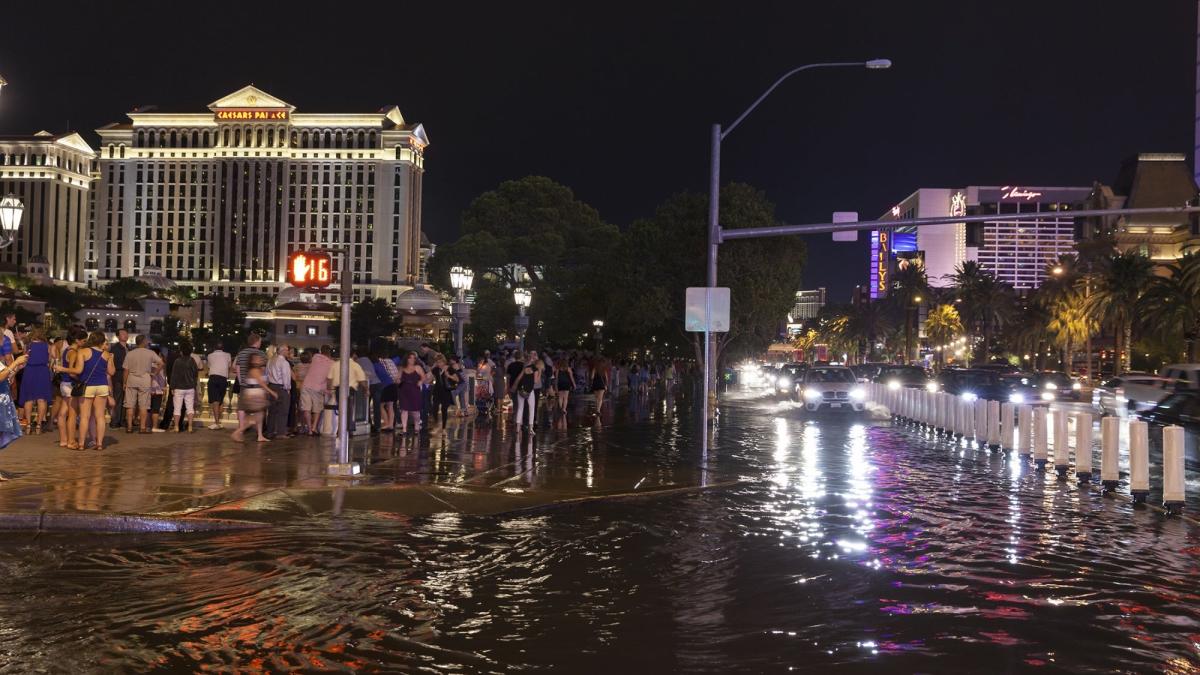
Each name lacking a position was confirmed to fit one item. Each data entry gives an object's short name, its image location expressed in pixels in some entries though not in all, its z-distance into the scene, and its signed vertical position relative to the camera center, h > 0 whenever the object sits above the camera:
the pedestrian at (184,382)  19.97 -0.63
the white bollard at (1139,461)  14.51 -1.25
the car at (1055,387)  43.84 -1.05
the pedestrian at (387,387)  22.72 -0.75
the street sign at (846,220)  26.89 +3.16
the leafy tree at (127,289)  122.25 +6.00
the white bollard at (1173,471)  13.73 -1.29
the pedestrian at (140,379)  19.47 -0.57
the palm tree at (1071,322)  74.06 +2.57
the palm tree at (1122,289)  65.44 +4.10
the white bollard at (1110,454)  15.31 -1.30
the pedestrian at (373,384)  22.11 -0.68
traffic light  15.62 +1.06
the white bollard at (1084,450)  17.06 -1.32
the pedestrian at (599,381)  35.28 -0.87
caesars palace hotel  183.00 +24.94
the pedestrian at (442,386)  25.27 -0.79
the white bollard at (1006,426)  22.12 -1.26
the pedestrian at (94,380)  16.22 -0.51
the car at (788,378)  46.97 -0.96
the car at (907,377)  42.09 -0.71
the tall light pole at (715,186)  22.67 +3.34
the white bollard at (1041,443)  19.19 -1.37
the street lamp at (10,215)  18.39 +2.04
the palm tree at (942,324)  111.04 +3.41
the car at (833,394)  35.94 -1.15
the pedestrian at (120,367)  20.27 -0.40
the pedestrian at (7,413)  13.05 -0.79
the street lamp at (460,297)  34.07 +1.72
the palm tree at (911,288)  94.81 +5.99
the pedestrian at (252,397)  18.52 -0.82
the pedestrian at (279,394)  20.27 -0.81
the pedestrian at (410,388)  21.72 -0.72
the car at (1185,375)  25.41 -0.29
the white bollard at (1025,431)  20.77 -1.28
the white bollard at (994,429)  22.80 -1.37
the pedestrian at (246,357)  18.55 -0.16
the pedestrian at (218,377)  20.91 -0.56
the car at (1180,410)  22.80 -0.96
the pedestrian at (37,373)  15.96 -0.42
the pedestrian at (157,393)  20.36 -0.85
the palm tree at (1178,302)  58.34 +3.16
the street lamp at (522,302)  38.16 +1.75
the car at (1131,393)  30.53 -0.89
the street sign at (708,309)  20.36 +0.80
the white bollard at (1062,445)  18.05 -1.32
